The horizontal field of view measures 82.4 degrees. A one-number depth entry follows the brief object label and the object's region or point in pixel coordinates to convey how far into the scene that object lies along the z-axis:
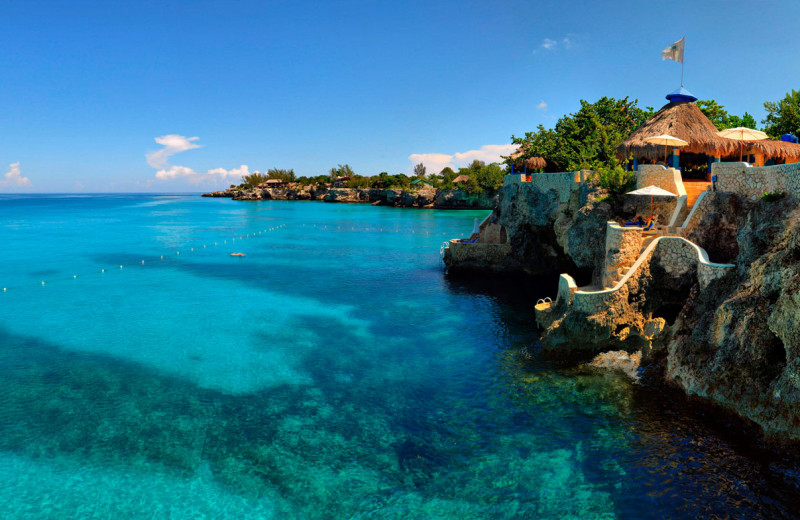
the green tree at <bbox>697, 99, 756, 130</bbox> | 38.12
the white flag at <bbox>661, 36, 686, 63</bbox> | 26.70
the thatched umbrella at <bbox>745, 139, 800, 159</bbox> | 24.52
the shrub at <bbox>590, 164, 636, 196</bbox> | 24.34
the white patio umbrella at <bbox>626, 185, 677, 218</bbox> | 20.41
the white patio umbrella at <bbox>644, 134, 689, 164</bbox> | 23.86
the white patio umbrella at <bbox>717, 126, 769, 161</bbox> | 24.39
